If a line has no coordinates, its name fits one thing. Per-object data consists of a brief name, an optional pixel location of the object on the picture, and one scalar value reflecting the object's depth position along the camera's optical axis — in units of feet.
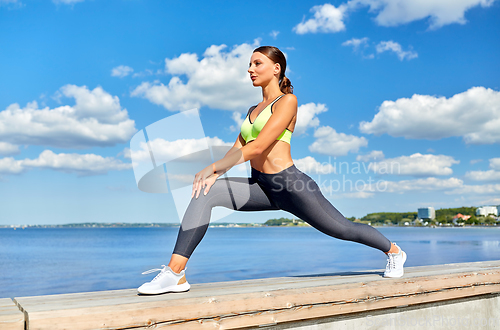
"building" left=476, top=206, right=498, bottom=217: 375.45
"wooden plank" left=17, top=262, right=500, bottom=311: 6.72
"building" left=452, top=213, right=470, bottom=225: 415.54
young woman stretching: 7.92
